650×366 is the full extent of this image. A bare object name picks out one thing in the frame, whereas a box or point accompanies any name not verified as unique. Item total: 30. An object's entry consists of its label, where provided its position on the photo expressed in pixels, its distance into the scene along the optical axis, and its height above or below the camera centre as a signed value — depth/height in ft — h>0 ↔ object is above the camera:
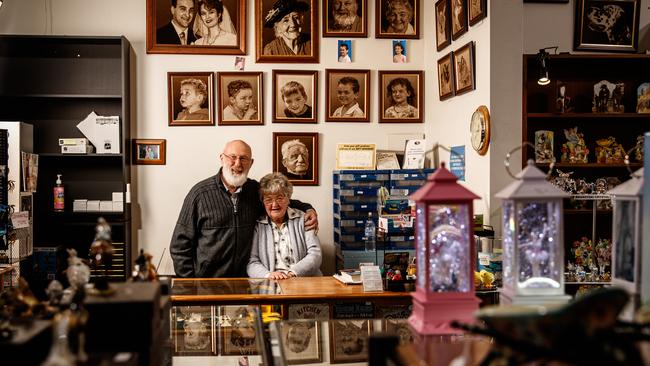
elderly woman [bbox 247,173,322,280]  15.10 -1.70
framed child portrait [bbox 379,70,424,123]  19.04 +2.35
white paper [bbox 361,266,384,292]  11.45 -2.04
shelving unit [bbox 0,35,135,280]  17.63 +1.82
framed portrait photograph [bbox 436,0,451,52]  16.28 +4.03
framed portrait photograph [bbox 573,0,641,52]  14.64 +3.51
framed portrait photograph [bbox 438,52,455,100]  16.00 +2.56
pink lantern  6.61 -0.93
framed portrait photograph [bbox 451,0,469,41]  14.78 +3.81
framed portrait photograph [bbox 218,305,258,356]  8.53 -2.40
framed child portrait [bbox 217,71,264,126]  18.52 +2.25
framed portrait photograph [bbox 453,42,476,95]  14.24 +2.49
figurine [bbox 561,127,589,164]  14.53 +0.50
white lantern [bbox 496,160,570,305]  6.41 -0.76
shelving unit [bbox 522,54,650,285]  14.71 +1.27
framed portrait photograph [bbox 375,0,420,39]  18.99 +4.76
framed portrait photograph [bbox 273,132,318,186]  18.72 +0.44
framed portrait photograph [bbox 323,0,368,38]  18.81 +4.73
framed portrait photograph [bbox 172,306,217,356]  8.45 -2.40
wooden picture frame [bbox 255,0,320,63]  18.54 +4.28
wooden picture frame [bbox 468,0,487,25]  13.39 +3.62
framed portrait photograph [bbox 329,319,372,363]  7.32 -2.13
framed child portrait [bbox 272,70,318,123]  18.72 +2.33
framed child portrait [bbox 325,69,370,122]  18.86 +2.37
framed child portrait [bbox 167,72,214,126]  18.38 +2.24
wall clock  13.30 +0.93
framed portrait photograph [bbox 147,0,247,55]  18.26 +4.40
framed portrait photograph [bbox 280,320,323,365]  7.29 -2.13
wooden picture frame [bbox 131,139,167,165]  18.35 +0.63
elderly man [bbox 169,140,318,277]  15.65 -1.38
